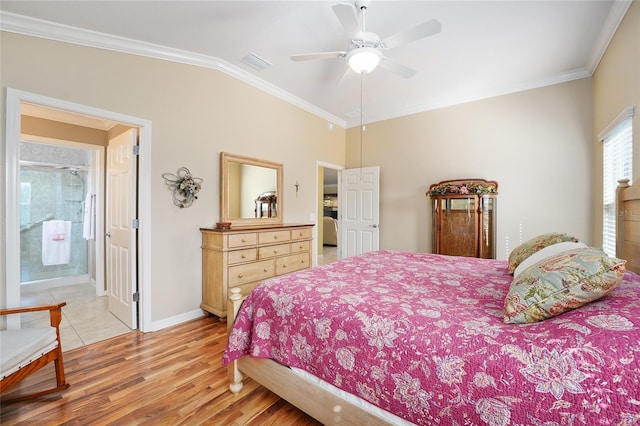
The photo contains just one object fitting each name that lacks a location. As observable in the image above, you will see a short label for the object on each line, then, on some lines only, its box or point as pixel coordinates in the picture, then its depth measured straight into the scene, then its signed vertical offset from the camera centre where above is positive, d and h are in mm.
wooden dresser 2883 -544
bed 858 -540
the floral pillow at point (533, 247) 2023 -267
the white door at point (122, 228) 2760 -179
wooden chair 1492 -835
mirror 3305 +283
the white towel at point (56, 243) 4344 -510
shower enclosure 4262 +182
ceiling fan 1873 +1311
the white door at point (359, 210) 4723 +33
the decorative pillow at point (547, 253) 1602 -244
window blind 2301 +478
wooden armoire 3664 -74
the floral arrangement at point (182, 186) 2891 +277
